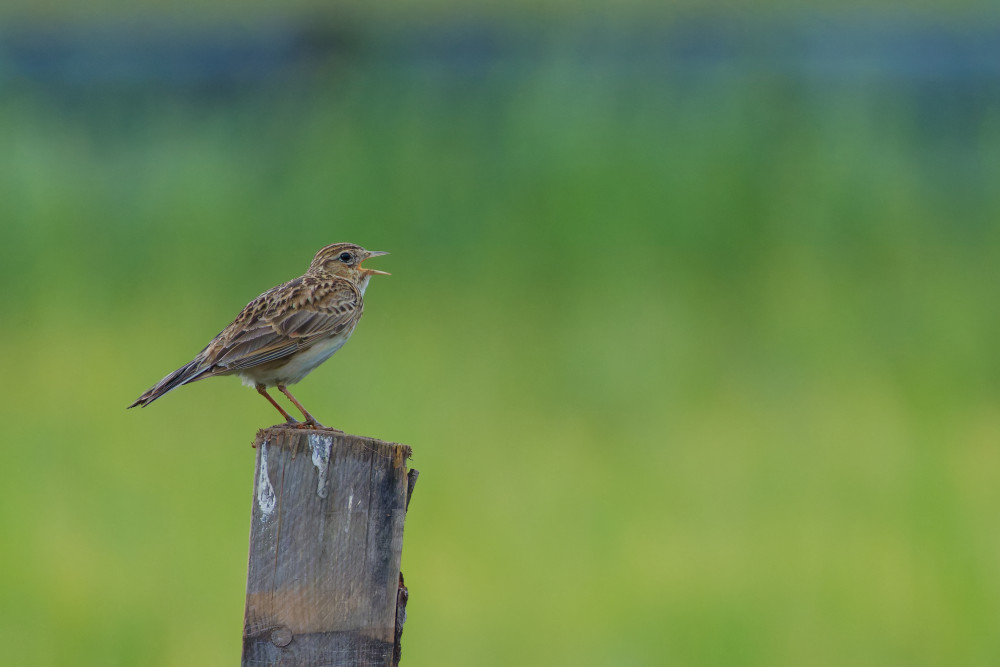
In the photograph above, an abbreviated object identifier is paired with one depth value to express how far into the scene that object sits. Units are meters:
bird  11.85
